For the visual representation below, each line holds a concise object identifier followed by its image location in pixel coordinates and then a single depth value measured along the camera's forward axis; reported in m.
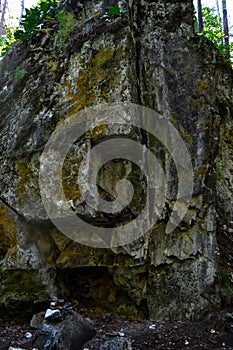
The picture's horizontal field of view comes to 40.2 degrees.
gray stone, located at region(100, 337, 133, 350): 4.22
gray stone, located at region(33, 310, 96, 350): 4.36
